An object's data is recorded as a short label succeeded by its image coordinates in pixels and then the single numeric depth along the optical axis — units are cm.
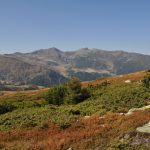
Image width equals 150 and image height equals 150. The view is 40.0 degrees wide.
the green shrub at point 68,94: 3575
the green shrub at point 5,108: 3295
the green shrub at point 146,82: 3477
